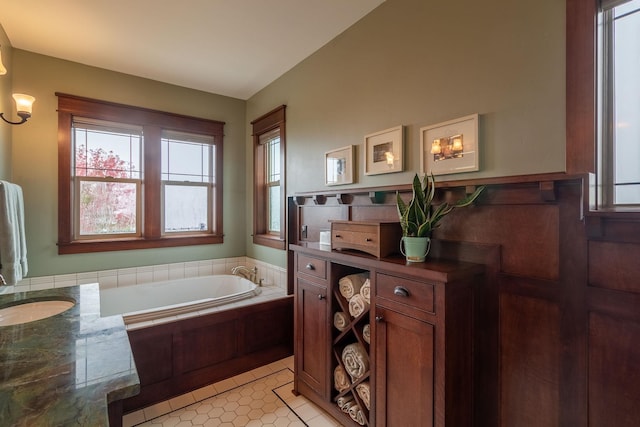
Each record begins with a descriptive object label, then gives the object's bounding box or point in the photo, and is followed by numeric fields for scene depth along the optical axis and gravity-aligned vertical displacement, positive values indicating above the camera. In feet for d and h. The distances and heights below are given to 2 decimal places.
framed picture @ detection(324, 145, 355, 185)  7.49 +1.18
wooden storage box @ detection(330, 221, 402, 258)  5.25 -0.45
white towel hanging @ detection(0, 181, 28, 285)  5.79 -0.51
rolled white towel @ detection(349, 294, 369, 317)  5.59 -1.75
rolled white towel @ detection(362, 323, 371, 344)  5.52 -2.23
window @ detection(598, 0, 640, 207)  3.83 +1.38
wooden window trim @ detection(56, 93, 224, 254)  9.32 +1.47
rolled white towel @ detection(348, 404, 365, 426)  5.48 -3.72
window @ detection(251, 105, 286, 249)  10.94 +1.17
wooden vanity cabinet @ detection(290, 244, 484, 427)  4.17 -1.93
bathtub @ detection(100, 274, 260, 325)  7.80 -2.67
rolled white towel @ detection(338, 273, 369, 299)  5.92 -1.42
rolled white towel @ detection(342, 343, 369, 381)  5.61 -2.80
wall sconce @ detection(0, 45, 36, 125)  6.60 +2.38
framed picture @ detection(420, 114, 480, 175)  5.01 +1.13
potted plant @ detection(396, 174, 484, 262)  4.82 -0.13
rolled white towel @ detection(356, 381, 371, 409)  5.46 -3.28
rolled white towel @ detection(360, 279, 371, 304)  5.56 -1.45
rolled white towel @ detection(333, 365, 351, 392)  5.89 -3.30
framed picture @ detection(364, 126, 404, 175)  6.21 +1.30
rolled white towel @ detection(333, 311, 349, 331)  5.95 -2.15
